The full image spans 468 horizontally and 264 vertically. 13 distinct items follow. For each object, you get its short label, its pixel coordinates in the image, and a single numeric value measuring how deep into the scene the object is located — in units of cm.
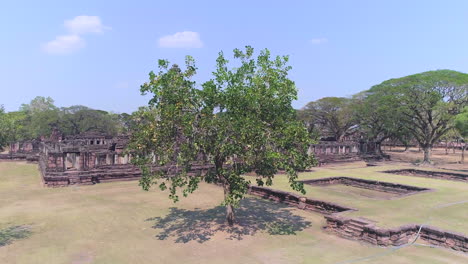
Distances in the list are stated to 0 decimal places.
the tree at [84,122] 5794
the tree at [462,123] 2748
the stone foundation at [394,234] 995
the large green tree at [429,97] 3222
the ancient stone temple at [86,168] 2041
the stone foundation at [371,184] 1969
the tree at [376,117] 3525
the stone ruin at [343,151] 3397
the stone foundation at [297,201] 1375
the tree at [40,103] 8331
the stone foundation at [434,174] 2427
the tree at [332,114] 4922
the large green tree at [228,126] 1007
